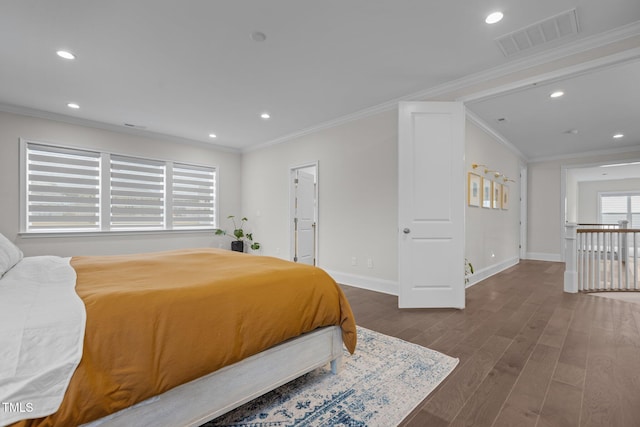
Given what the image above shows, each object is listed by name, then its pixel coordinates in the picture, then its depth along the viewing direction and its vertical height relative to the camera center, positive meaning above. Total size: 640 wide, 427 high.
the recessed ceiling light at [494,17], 2.24 +1.56
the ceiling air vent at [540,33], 2.28 +1.55
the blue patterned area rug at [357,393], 1.53 -1.07
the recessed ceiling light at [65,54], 2.75 +1.52
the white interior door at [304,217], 5.48 -0.04
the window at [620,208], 9.80 +0.35
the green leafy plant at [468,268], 4.20 -0.75
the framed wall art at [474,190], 4.31 +0.42
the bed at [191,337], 1.07 -0.57
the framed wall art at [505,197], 5.68 +0.40
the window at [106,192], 4.26 +0.35
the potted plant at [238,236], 6.02 -0.46
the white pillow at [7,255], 1.74 -0.29
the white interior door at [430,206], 3.35 +0.12
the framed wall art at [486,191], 4.81 +0.43
